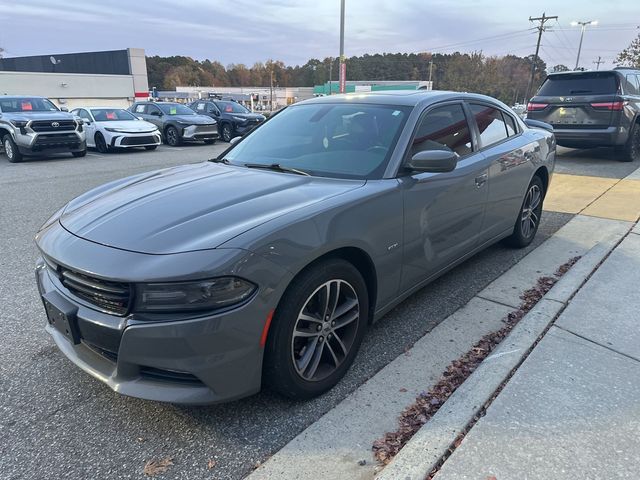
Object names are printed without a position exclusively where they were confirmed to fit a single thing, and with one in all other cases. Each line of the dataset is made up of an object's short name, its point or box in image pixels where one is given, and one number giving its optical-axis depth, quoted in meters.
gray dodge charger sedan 2.07
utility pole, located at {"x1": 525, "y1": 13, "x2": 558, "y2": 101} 57.28
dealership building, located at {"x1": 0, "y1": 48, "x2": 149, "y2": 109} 36.22
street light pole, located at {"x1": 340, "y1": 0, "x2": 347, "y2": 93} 22.41
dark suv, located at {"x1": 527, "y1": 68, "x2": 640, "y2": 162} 9.74
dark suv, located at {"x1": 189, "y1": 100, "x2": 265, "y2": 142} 18.78
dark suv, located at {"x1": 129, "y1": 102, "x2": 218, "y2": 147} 16.67
